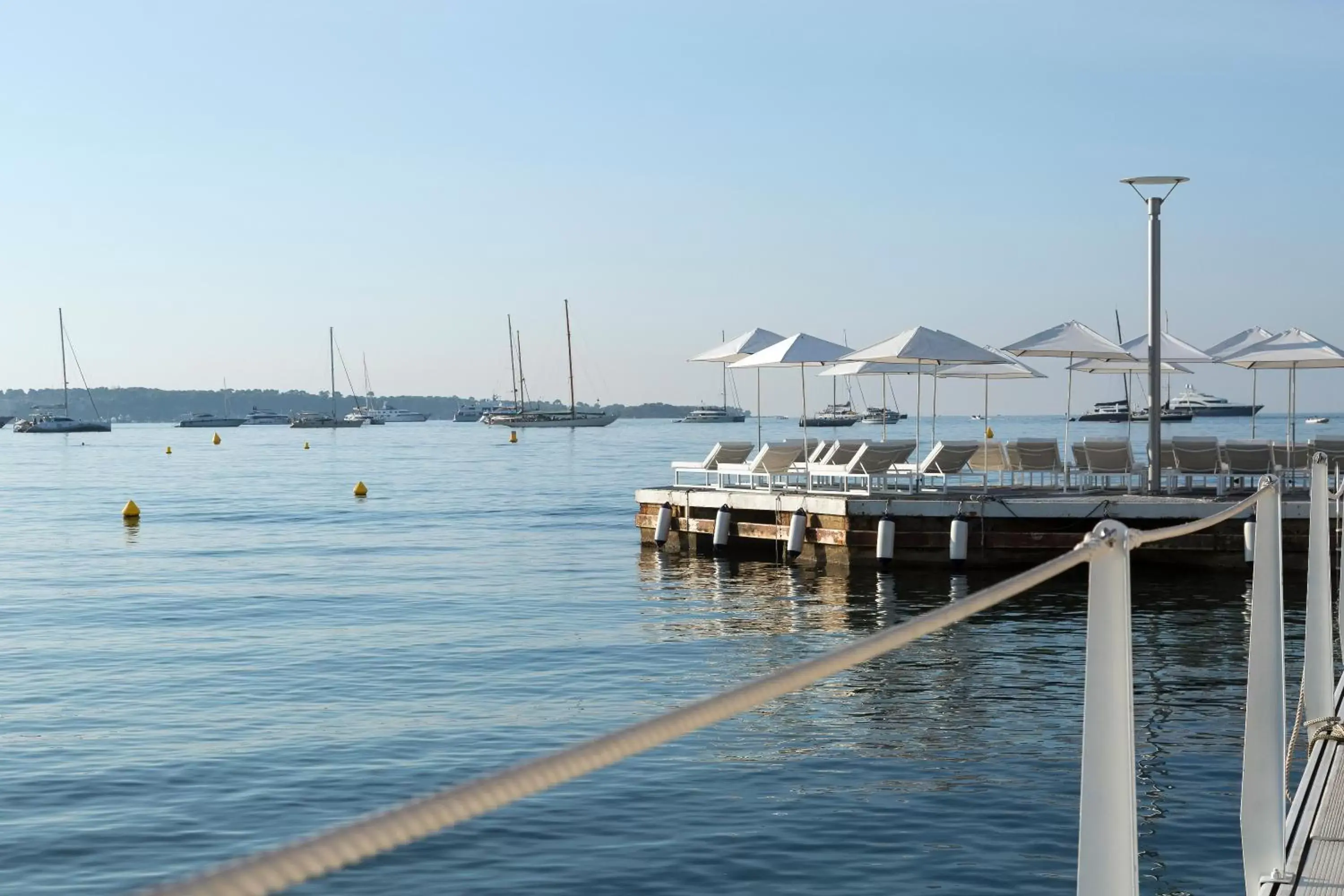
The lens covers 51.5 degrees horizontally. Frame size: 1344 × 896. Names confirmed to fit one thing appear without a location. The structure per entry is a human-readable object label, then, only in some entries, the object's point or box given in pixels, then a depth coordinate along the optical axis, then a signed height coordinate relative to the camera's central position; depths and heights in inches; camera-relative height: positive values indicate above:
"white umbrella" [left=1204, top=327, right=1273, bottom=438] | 1015.6 +27.5
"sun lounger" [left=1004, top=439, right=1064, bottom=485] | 946.7 -49.9
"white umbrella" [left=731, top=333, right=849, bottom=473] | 1050.9 +28.8
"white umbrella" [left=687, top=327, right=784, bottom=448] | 1165.1 +37.3
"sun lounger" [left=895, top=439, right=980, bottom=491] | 922.7 -49.9
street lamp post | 856.9 +31.0
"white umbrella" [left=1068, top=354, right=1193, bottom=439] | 1090.7 +12.1
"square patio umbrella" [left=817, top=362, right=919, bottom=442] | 1104.2 +16.0
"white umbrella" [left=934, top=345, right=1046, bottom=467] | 1036.5 +11.3
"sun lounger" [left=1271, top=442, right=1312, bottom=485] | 908.6 -52.7
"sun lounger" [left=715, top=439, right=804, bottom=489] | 1000.2 -52.8
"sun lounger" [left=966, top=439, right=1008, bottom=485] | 973.2 -51.6
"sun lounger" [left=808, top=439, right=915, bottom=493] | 906.7 -51.1
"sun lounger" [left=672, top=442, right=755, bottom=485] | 1028.5 -50.6
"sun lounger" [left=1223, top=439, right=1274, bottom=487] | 889.5 -52.2
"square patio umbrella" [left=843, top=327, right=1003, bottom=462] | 933.2 +25.2
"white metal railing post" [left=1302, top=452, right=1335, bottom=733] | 243.1 -41.9
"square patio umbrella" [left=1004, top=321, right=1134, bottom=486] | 944.9 +26.6
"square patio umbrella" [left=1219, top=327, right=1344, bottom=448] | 978.1 +16.8
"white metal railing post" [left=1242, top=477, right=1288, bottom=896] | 183.2 -47.3
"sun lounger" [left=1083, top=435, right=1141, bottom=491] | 911.0 -51.0
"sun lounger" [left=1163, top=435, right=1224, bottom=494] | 890.7 -50.8
